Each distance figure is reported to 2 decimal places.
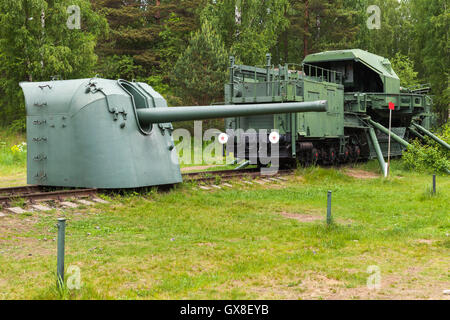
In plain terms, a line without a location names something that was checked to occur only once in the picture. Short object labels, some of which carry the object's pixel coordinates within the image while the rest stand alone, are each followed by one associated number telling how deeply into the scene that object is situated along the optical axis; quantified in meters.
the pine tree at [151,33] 33.66
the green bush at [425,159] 17.25
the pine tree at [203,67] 26.34
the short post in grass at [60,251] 4.70
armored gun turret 9.91
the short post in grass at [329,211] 7.90
